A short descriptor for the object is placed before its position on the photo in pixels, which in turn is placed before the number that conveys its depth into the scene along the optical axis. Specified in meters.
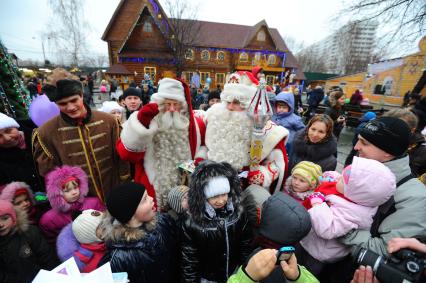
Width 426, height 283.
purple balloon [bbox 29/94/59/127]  2.65
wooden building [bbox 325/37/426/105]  16.05
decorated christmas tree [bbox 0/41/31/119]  2.85
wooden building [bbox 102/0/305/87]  19.70
